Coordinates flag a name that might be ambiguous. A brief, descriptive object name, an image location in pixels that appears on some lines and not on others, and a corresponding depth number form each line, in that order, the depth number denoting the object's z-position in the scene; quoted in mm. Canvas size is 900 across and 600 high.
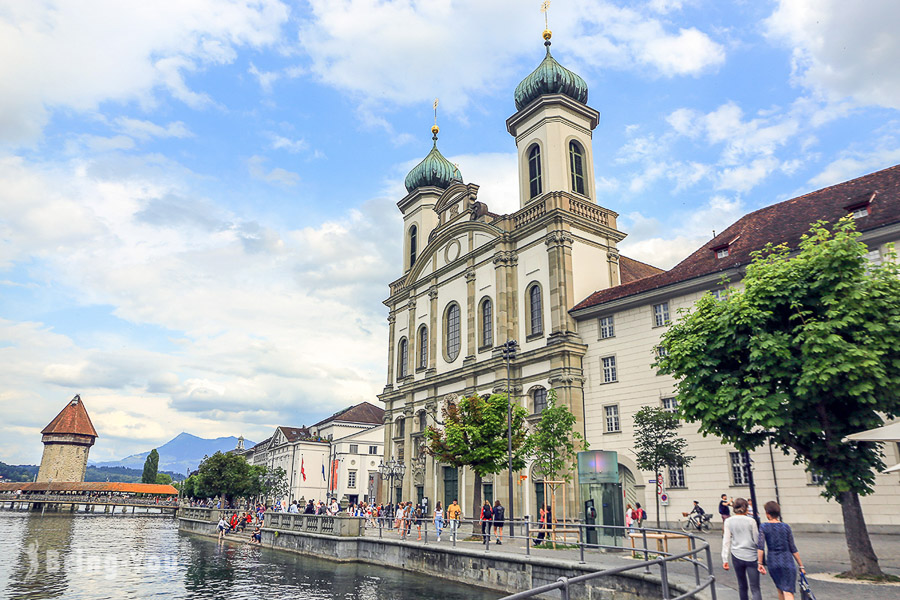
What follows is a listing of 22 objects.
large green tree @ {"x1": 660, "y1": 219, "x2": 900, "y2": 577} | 15320
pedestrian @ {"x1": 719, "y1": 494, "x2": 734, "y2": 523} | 26906
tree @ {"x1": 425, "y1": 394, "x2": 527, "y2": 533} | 31656
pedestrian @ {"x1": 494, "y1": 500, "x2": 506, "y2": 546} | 29416
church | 29938
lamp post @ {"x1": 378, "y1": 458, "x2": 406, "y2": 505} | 42188
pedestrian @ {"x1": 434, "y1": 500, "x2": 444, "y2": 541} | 28152
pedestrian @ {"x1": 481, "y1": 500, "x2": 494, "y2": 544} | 28669
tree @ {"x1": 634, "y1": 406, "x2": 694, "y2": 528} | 28484
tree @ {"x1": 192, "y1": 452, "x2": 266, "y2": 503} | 76125
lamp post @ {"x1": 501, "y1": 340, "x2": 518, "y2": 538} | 31453
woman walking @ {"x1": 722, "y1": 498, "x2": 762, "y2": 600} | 10617
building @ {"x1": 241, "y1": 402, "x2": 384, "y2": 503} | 84562
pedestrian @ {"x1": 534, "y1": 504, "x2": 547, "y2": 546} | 26281
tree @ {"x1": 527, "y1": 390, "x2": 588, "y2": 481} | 29438
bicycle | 28531
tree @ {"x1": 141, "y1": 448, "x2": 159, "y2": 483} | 142250
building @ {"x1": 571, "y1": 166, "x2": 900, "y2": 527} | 26375
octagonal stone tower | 113250
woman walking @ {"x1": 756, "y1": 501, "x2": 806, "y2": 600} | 10141
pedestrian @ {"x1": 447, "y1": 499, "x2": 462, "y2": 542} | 30275
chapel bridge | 99188
